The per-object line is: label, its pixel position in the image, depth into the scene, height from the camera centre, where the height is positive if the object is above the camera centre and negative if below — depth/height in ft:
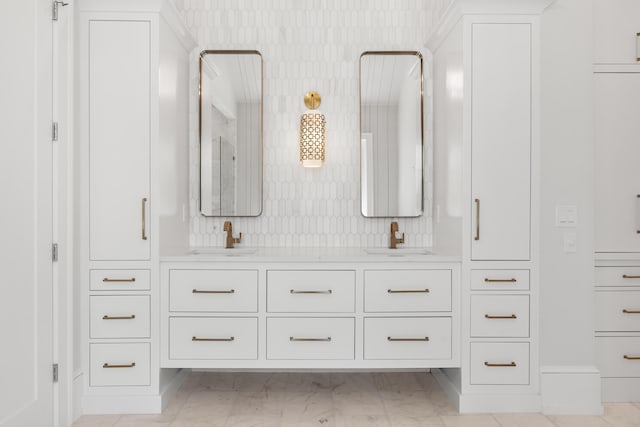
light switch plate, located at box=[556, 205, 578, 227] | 9.85 -0.09
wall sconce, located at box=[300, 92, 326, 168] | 11.80 +1.78
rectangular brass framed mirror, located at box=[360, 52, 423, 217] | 11.98 +1.75
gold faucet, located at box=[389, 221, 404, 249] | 11.65 -0.60
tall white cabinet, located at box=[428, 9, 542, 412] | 9.60 +0.04
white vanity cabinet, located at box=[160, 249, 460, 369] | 9.70 -1.99
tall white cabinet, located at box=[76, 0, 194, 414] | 9.50 +0.12
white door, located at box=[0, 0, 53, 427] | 7.38 -0.03
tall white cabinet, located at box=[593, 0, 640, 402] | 10.35 +1.70
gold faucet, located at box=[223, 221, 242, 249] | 11.68 -0.49
